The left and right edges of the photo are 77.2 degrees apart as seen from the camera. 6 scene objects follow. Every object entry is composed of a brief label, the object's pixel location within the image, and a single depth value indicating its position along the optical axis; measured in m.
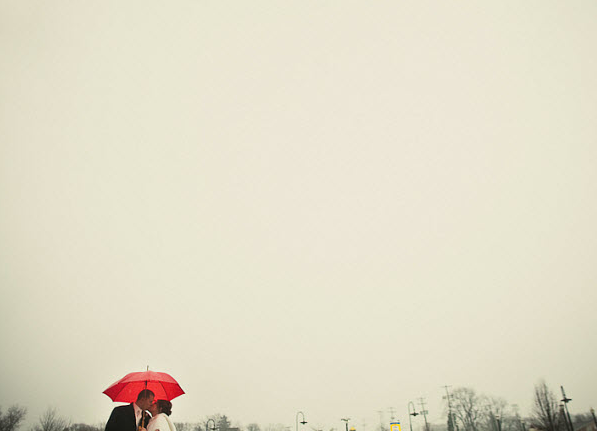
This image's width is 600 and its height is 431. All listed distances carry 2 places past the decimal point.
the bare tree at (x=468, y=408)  63.19
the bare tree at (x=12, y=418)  63.03
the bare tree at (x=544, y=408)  39.91
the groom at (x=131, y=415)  5.66
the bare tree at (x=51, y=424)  67.38
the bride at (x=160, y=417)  5.72
